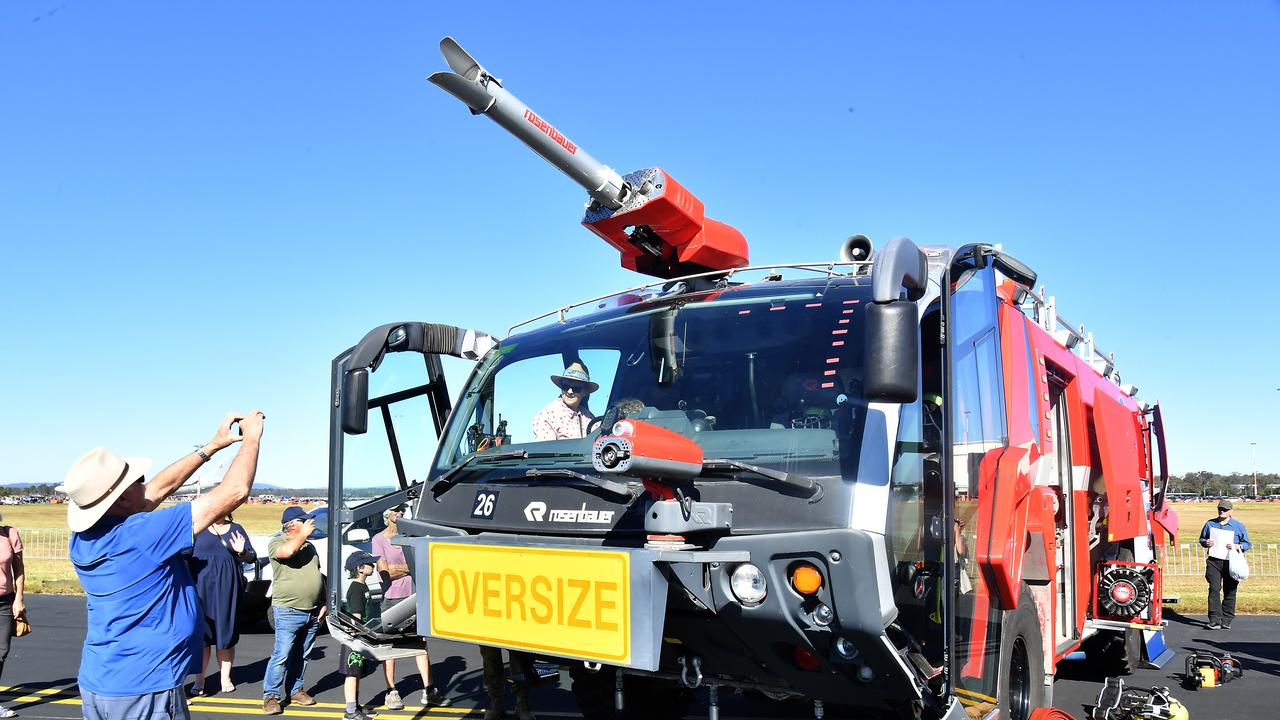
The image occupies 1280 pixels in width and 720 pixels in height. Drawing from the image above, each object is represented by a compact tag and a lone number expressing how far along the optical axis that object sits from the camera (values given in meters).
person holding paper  13.13
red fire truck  3.81
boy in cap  5.54
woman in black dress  8.58
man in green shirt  8.12
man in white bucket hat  4.02
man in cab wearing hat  4.89
